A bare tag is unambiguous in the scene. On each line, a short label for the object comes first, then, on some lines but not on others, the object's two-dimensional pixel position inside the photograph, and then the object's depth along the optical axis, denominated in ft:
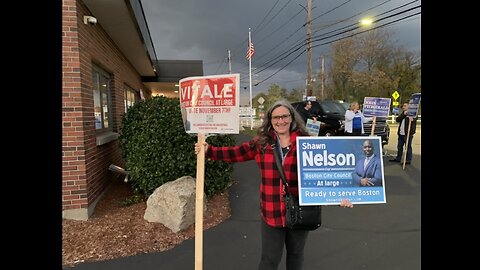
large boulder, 13.50
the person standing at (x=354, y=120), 31.42
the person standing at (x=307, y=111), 42.16
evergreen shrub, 16.08
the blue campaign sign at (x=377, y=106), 29.94
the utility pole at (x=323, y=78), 153.36
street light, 51.36
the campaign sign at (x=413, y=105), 27.02
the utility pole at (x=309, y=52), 71.31
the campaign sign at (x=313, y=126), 28.50
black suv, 37.78
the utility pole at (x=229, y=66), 168.76
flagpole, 91.53
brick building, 14.96
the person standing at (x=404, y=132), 27.96
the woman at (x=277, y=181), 7.97
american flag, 97.68
